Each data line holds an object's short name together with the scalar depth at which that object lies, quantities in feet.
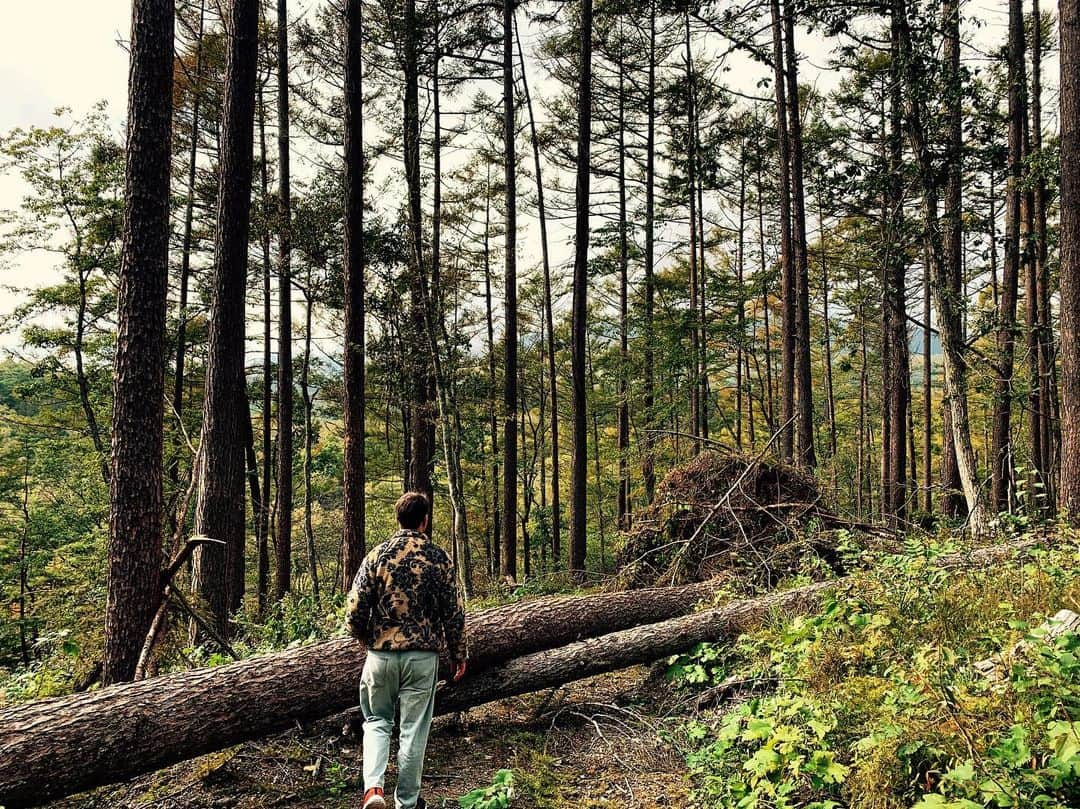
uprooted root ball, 26.81
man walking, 13.29
